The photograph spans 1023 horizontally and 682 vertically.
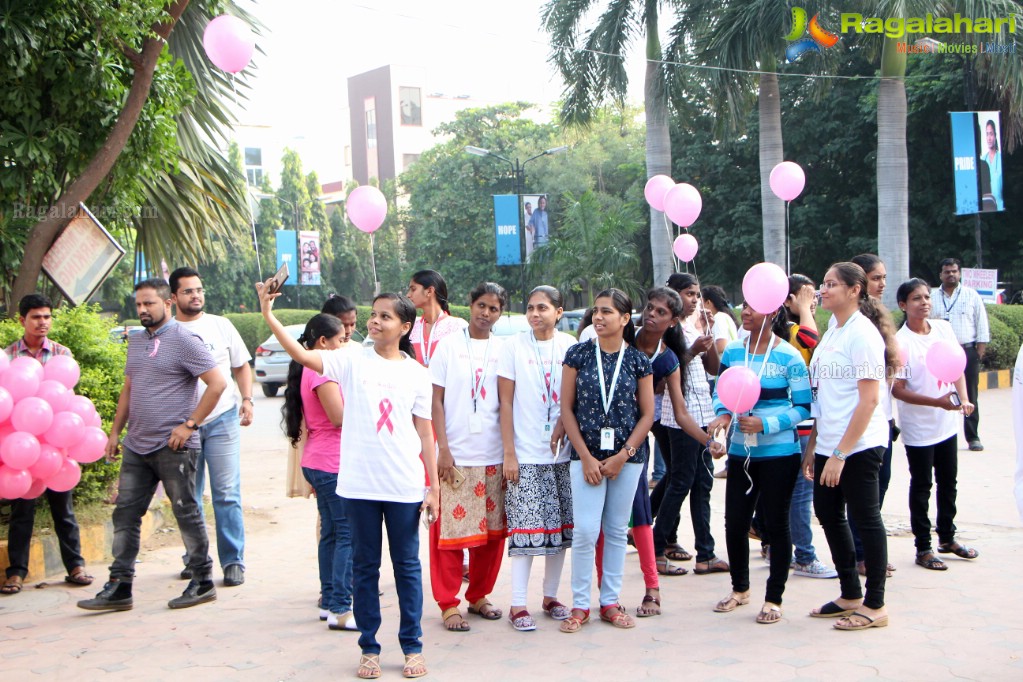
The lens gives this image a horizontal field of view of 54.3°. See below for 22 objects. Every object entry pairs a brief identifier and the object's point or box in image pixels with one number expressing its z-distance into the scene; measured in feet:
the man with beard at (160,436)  17.74
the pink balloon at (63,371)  17.78
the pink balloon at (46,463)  16.88
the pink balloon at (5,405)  16.19
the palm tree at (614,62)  65.41
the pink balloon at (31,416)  16.43
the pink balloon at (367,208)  24.95
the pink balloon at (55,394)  17.10
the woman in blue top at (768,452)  16.44
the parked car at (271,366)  64.18
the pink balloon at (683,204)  28.27
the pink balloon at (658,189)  32.58
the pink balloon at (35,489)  17.13
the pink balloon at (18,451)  16.22
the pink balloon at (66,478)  17.71
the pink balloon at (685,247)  33.86
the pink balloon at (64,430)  16.94
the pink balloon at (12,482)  16.51
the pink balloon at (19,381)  16.57
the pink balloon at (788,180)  29.19
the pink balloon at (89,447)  17.54
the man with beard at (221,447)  19.44
